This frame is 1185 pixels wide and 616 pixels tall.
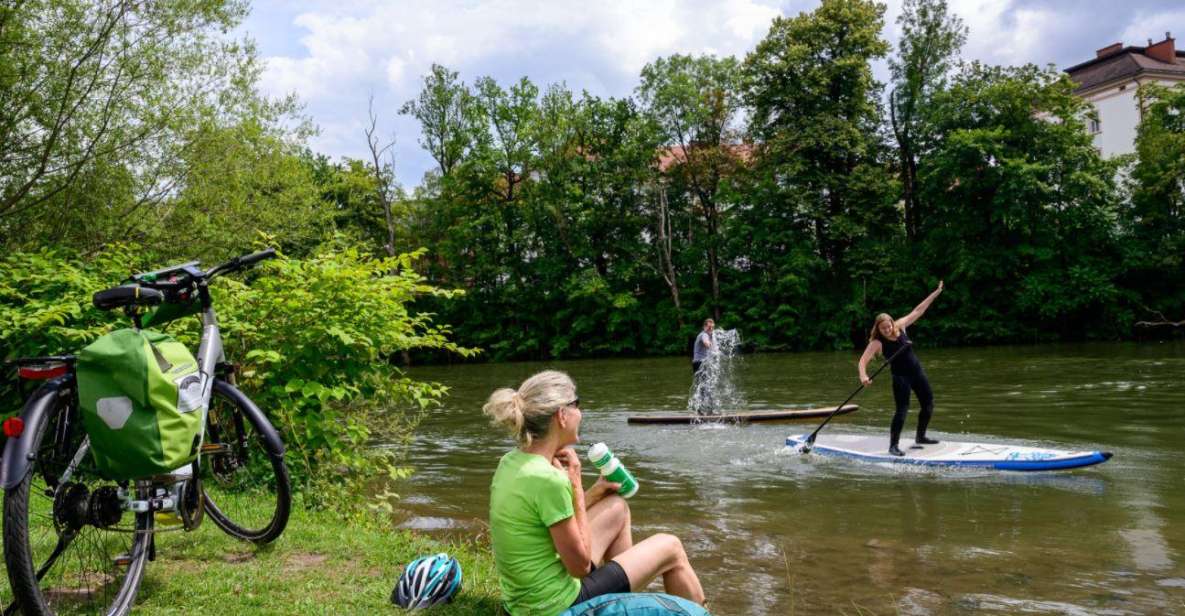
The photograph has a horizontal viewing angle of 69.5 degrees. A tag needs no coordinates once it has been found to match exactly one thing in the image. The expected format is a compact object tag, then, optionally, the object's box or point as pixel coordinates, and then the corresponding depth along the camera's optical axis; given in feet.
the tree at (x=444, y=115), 158.51
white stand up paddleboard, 31.94
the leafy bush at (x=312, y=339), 21.16
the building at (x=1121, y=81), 152.56
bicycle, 10.84
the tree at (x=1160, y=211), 110.63
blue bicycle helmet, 13.16
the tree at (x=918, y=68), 129.80
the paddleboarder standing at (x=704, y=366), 54.49
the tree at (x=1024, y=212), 112.47
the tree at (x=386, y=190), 160.35
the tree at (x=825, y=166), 126.11
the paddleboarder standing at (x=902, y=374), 35.73
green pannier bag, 11.13
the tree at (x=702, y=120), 141.08
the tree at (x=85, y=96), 37.45
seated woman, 11.81
